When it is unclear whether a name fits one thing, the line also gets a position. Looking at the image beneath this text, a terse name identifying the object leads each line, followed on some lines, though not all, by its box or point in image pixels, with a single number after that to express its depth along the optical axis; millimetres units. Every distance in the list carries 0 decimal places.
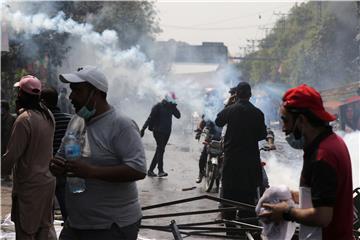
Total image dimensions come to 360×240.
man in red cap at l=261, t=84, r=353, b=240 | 3061
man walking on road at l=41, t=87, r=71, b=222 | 6363
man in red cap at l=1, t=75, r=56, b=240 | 4949
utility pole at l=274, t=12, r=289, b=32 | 114812
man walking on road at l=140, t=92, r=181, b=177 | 14000
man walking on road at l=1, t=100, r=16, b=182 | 12422
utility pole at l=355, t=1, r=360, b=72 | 34969
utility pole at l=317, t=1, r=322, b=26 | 67150
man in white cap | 3805
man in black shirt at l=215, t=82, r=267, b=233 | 7219
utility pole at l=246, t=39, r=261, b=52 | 145088
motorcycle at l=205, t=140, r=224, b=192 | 11738
